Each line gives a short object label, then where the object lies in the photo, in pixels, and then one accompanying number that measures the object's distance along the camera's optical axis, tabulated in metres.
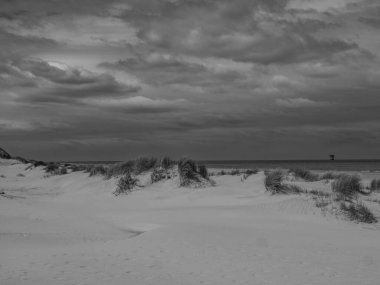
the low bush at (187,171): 19.23
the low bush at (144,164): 21.34
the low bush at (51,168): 30.48
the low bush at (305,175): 23.06
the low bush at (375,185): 19.39
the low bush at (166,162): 21.13
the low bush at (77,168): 29.00
